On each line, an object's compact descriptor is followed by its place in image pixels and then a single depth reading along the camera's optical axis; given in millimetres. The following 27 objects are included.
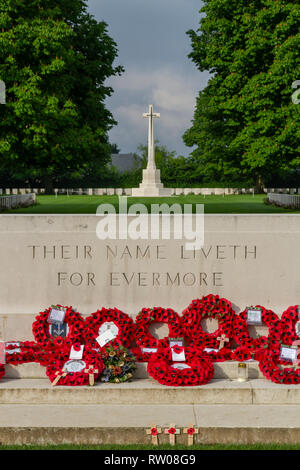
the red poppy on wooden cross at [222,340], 7618
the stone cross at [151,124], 46344
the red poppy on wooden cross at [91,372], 6602
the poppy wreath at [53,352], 7062
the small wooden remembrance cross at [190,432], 5524
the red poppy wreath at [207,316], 7738
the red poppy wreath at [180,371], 6602
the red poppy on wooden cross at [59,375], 6613
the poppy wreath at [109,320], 7633
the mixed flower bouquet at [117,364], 6758
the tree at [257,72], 26969
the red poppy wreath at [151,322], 7684
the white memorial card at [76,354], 7070
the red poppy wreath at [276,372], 6676
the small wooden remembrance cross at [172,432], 5543
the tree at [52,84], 21391
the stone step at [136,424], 5570
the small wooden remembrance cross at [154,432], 5531
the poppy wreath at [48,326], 7691
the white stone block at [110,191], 63375
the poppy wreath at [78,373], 6641
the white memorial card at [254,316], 7844
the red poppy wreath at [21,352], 7131
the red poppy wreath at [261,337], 7609
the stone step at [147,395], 6406
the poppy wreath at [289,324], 7566
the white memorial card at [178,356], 7109
